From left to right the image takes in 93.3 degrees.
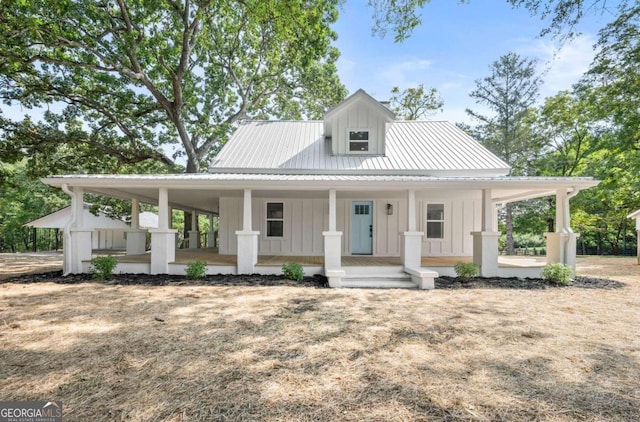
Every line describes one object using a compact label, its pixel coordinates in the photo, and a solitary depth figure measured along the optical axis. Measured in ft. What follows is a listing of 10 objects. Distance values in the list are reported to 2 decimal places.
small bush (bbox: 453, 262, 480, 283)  25.48
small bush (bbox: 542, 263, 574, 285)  25.05
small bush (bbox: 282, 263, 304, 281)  25.63
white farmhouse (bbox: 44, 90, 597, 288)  26.68
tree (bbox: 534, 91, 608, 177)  57.52
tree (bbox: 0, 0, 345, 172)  38.09
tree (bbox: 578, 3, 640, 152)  31.12
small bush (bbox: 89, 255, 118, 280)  25.90
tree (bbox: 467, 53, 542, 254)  66.23
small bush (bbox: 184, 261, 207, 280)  25.98
